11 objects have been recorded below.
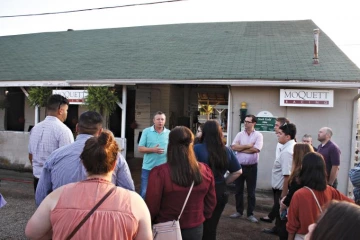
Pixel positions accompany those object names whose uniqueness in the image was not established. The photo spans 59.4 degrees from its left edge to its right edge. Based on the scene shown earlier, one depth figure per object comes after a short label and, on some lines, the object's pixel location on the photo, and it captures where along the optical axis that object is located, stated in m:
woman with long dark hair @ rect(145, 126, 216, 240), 2.66
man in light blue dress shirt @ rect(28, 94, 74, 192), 3.86
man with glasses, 5.74
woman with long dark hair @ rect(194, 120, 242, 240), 3.51
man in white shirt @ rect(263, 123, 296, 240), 4.41
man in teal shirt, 4.97
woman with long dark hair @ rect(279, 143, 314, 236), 3.23
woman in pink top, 1.72
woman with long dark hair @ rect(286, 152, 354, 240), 2.77
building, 7.26
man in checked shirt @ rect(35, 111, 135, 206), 2.52
